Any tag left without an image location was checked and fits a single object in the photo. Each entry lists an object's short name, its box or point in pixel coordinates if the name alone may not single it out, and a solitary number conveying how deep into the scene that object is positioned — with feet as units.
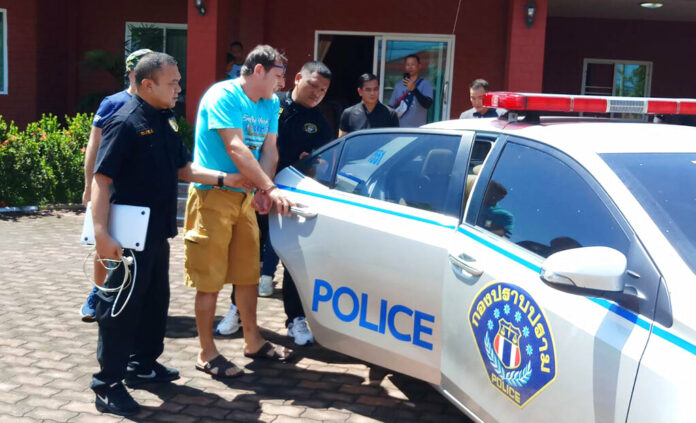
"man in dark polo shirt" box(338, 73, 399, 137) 20.33
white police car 7.38
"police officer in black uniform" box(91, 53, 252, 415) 11.44
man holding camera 24.40
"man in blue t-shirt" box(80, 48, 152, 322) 14.66
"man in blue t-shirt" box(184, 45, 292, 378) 12.89
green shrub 29.66
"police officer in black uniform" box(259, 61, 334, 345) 15.58
